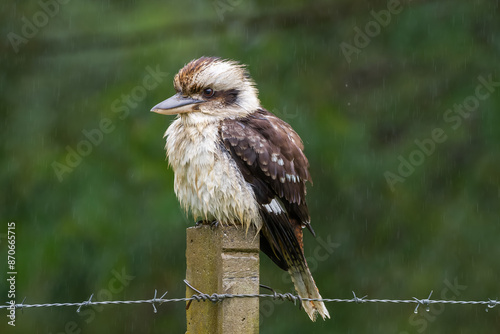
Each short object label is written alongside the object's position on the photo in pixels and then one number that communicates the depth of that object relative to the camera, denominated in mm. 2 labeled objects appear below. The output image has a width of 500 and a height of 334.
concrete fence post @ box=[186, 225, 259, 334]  5852
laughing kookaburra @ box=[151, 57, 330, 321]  7176
